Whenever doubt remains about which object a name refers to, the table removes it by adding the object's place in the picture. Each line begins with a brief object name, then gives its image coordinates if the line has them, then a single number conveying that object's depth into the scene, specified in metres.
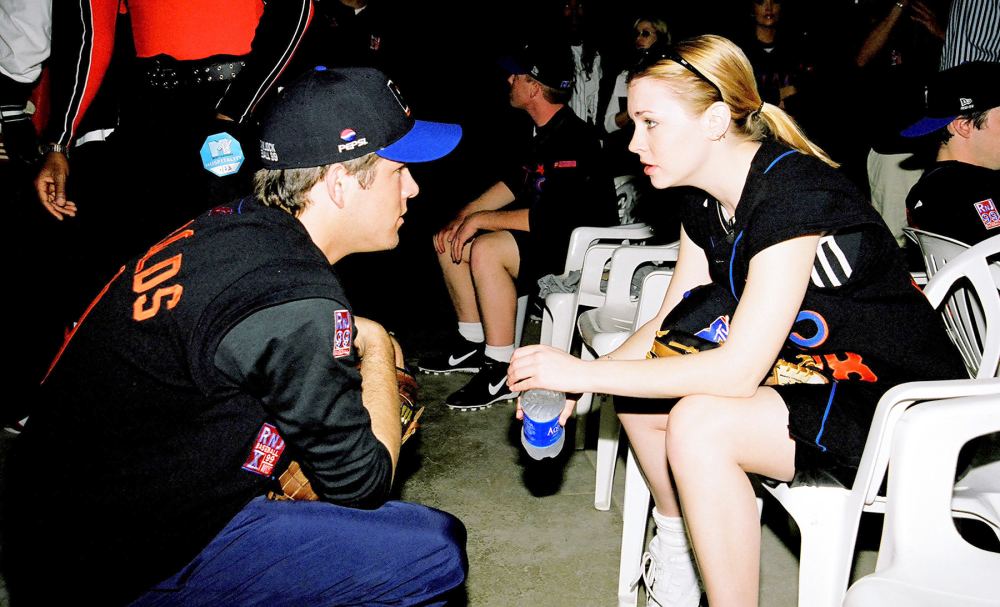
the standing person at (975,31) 3.17
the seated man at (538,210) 3.56
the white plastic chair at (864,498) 1.30
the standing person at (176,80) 2.23
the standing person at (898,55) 4.12
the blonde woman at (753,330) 1.43
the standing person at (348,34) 4.10
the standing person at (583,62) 5.42
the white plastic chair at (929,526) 1.21
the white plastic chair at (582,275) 3.00
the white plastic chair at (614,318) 2.39
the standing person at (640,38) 4.84
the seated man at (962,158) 2.29
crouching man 1.14
